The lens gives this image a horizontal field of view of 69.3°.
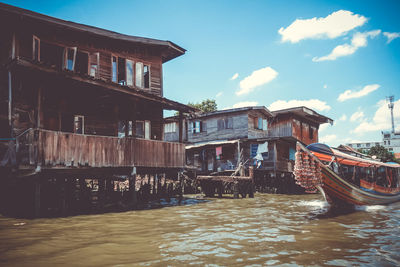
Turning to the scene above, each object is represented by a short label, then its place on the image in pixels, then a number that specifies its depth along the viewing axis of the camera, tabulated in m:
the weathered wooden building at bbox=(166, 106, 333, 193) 25.89
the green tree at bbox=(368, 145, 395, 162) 46.54
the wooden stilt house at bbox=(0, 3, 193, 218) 10.62
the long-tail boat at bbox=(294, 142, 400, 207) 10.59
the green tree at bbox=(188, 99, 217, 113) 42.77
